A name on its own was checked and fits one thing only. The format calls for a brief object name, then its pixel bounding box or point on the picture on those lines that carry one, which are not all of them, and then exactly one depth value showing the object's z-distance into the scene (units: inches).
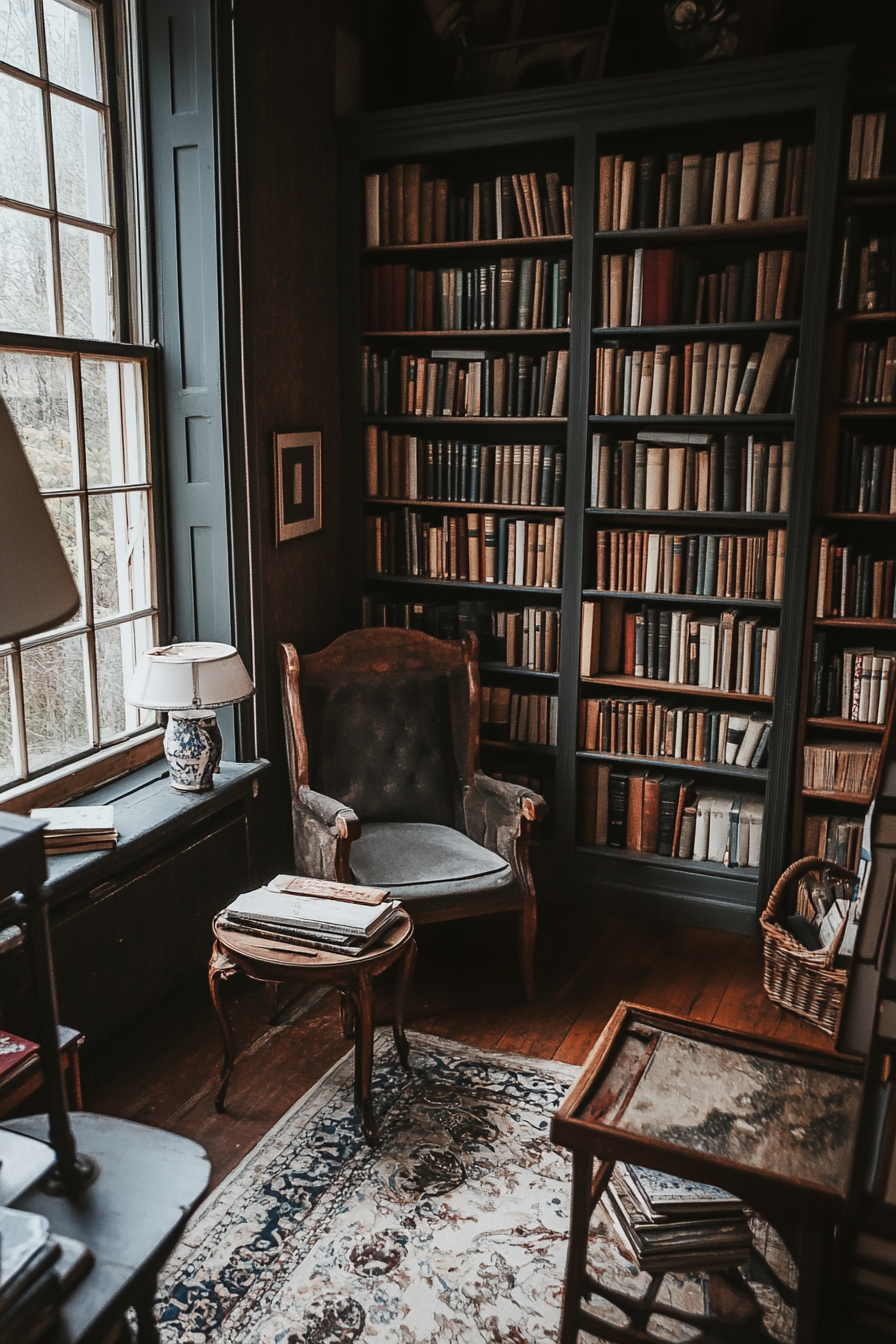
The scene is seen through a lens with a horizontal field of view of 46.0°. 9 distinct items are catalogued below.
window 107.5
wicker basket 122.1
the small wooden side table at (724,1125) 67.4
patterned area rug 82.7
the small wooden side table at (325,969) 99.1
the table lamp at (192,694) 114.6
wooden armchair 129.6
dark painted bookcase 130.0
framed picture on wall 139.9
